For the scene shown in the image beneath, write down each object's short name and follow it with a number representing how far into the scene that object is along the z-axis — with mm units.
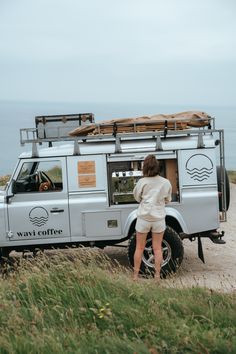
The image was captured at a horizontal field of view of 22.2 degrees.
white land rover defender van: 8688
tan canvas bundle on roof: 8984
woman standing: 7898
